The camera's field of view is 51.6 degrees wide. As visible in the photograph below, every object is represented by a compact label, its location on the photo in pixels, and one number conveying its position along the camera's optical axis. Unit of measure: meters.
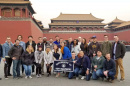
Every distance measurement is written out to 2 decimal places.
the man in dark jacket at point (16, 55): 5.17
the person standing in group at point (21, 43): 5.64
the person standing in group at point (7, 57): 5.20
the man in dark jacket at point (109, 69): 4.57
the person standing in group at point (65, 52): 5.58
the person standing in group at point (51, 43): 6.12
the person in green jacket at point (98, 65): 4.87
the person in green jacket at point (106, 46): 5.20
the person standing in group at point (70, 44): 6.12
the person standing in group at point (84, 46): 5.78
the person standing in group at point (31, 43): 5.86
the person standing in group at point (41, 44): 5.80
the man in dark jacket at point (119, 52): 4.86
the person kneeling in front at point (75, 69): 5.12
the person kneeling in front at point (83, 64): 5.02
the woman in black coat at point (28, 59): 5.23
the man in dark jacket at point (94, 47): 5.45
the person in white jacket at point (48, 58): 5.52
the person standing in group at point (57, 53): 5.61
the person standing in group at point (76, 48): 5.96
